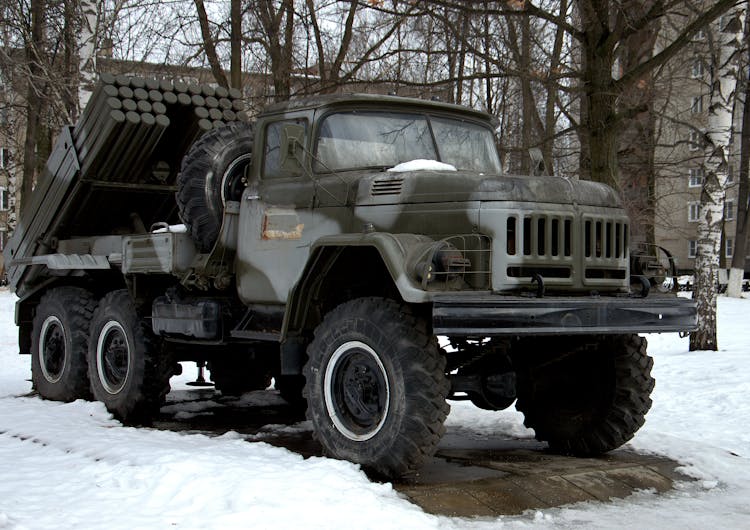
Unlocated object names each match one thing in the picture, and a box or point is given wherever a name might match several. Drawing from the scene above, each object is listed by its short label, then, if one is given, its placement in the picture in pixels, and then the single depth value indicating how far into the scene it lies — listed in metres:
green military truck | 6.47
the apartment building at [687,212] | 28.86
